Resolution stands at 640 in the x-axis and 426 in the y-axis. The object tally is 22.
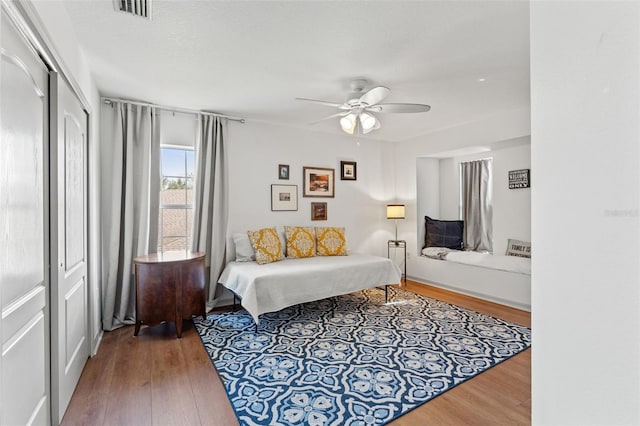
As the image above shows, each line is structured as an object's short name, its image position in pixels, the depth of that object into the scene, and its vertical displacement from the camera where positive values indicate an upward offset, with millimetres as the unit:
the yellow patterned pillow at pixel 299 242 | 4406 -406
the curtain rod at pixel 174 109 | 3493 +1277
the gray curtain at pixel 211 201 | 3969 +157
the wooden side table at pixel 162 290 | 3162 -773
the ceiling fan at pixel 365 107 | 2874 +1019
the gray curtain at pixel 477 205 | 5168 +118
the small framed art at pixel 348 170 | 5270 +719
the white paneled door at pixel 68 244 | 1833 -202
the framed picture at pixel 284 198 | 4605 +227
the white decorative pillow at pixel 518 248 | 4340 -504
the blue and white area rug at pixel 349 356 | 2045 -1221
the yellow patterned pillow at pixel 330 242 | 4559 -427
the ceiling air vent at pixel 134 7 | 1888 +1261
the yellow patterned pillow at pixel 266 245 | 3971 -413
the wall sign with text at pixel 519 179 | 4457 +478
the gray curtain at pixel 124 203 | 3467 +122
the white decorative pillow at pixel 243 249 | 4078 -464
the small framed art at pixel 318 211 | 4965 +32
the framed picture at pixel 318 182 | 4895 +491
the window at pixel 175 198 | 3984 +197
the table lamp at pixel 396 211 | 5379 +27
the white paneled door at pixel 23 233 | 1259 -87
